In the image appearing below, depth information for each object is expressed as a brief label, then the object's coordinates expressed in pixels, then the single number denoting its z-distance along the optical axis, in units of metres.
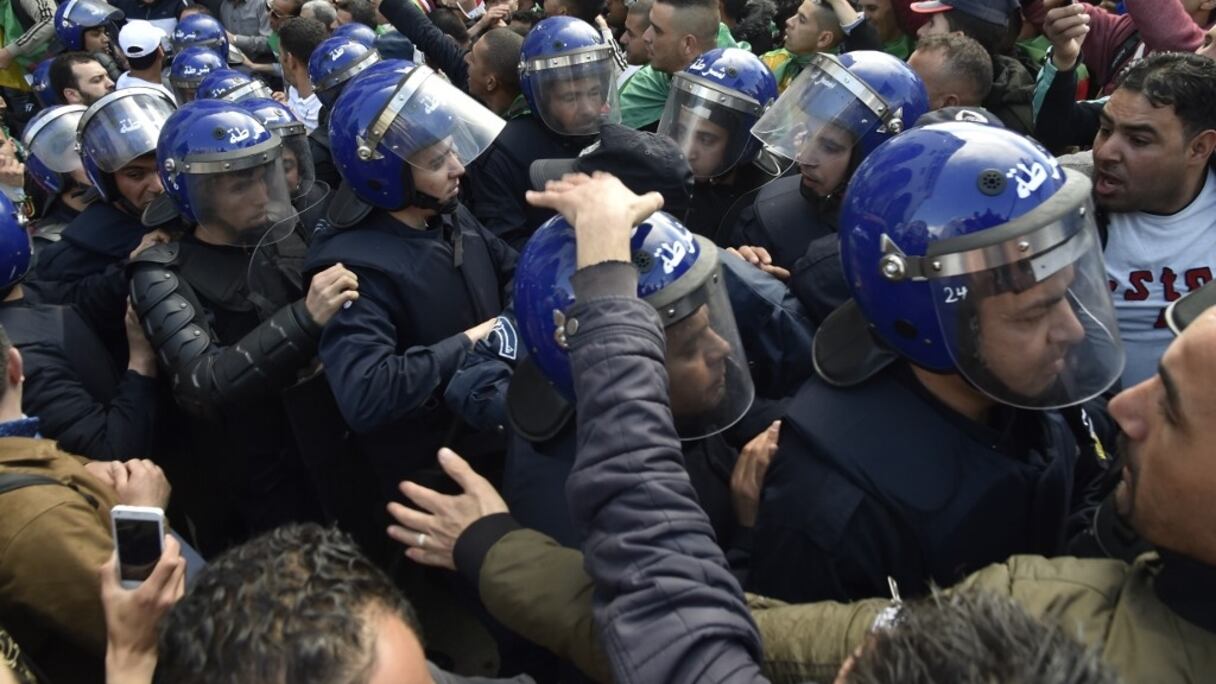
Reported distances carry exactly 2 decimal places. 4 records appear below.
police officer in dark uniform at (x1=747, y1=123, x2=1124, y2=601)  1.71
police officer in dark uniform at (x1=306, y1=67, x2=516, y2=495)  2.93
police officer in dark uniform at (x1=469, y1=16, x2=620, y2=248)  4.68
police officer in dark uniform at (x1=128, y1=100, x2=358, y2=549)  2.99
